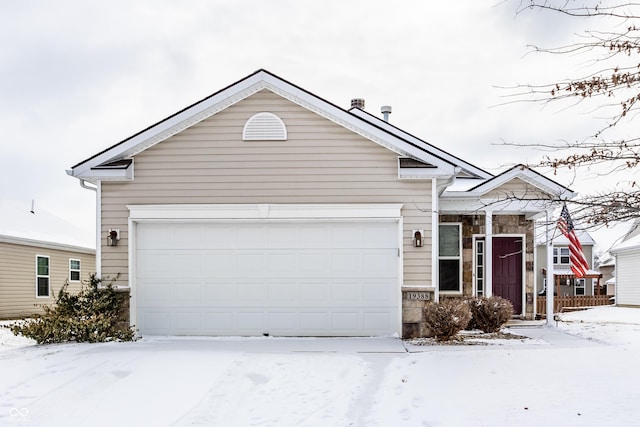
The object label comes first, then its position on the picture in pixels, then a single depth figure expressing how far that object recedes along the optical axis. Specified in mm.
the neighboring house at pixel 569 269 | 35706
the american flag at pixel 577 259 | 16614
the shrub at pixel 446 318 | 11289
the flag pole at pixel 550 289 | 14664
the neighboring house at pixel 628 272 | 24688
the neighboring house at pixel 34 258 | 19922
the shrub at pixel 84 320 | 11594
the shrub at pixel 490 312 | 12719
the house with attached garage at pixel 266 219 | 12156
